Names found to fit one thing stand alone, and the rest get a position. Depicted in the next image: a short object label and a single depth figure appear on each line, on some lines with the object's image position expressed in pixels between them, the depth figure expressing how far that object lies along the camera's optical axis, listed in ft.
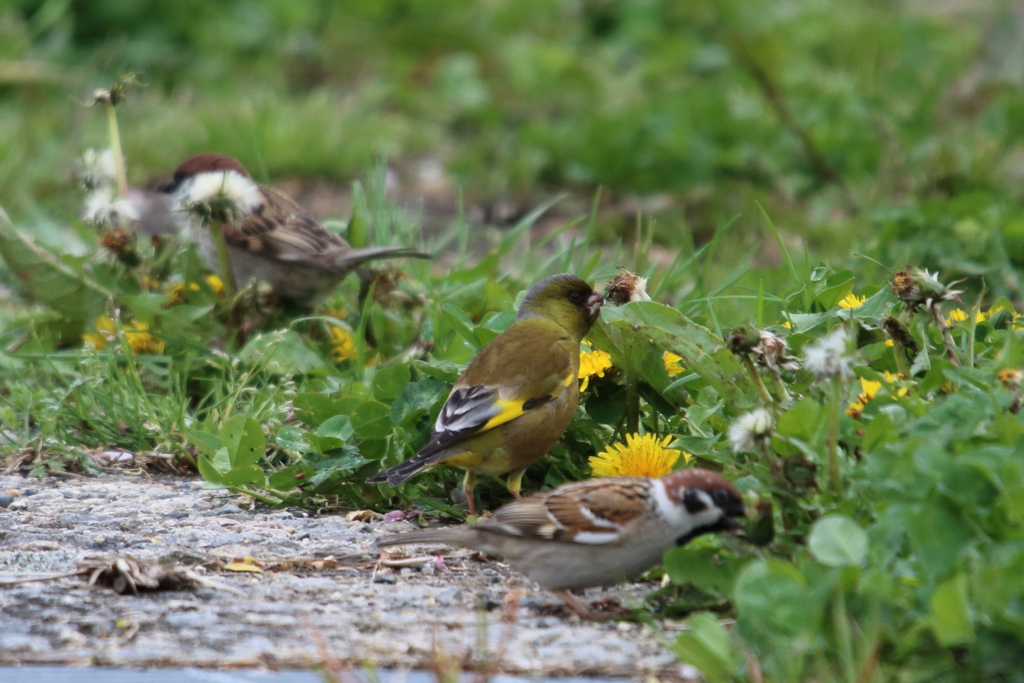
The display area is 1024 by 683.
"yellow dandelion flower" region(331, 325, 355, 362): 33.99
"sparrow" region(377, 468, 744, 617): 19.74
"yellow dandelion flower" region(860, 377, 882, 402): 21.40
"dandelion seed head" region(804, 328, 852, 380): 18.22
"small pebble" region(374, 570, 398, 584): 21.52
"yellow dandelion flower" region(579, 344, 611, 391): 26.45
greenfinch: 24.91
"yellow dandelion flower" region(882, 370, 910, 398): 20.77
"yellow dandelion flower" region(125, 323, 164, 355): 32.96
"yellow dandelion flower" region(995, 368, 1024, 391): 19.08
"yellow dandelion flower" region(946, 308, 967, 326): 24.06
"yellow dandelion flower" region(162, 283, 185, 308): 34.50
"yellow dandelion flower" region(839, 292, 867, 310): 24.60
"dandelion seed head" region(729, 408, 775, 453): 18.88
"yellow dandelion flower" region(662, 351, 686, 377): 25.68
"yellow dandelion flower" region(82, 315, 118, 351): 32.99
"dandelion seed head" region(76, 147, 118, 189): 35.12
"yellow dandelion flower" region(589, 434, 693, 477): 23.95
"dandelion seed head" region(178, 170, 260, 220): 31.53
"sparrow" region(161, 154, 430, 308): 34.71
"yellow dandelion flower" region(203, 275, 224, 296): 35.24
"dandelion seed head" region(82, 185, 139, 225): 33.91
